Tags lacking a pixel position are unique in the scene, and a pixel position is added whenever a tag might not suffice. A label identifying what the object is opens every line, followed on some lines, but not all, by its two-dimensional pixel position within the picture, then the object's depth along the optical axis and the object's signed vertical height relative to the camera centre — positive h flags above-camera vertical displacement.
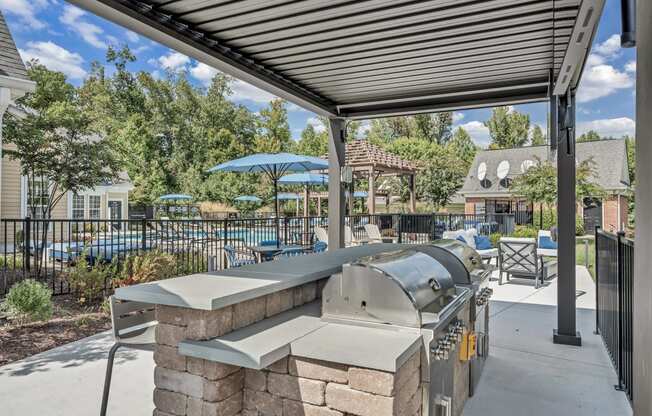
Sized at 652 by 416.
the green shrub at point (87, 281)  5.75 -0.99
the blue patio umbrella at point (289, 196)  20.28 +0.60
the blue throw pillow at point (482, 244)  9.94 -0.85
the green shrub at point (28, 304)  4.67 -1.05
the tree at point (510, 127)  37.06 +7.09
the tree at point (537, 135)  37.38 +6.42
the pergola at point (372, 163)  12.92 +1.43
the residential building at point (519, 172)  21.45 +1.53
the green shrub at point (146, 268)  5.79 -0.85
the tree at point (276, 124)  28.83 +5.82
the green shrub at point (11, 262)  7.70 -1.01
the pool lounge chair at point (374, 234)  10.98 -0.67
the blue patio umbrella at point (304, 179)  12.78 +0.90
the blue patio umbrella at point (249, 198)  20.44 +0.51
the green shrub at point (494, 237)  12.55 -0.89
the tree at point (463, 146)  35.03 +5.34
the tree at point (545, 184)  15.41 +0.86
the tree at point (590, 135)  42.61 +7.49
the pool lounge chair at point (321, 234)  9.61 -0.59
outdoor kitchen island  1.76 -0.61
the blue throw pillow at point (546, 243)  8.91 -0.75
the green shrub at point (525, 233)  12.24 -0.76
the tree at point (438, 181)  28.42 +1.81
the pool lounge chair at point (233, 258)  6.95 -0.86
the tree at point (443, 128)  37.53 +7.20
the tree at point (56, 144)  9.81 +1.61
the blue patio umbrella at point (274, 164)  8.45 +0.94
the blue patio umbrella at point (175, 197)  20.57 +0.57
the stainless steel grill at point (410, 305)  2.08 -0.51
